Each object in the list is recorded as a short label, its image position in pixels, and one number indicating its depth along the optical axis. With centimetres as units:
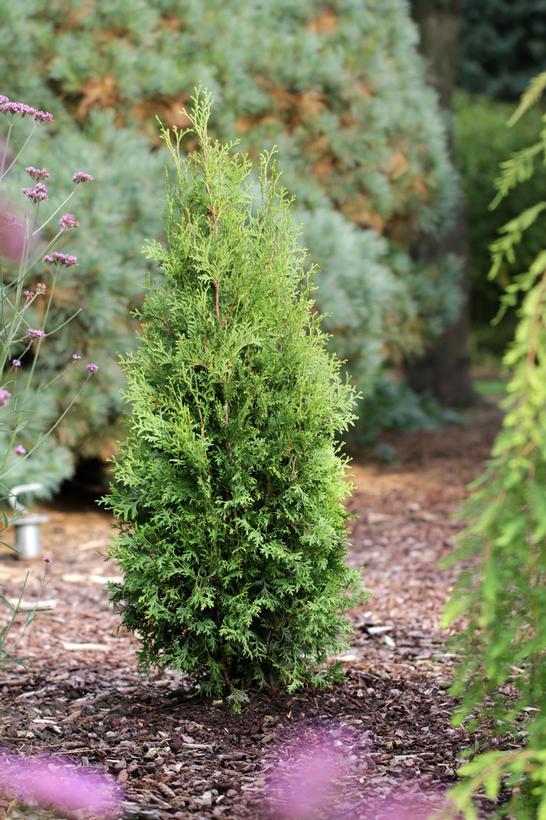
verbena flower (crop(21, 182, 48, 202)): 317
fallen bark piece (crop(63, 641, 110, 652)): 440
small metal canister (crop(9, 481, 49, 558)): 584
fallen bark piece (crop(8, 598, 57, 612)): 499
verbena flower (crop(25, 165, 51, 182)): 323
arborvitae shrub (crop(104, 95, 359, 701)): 316
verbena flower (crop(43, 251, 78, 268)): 319
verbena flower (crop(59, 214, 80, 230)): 323
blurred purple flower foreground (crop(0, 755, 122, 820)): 265
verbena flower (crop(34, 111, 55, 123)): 325
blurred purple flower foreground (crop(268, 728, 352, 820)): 266
